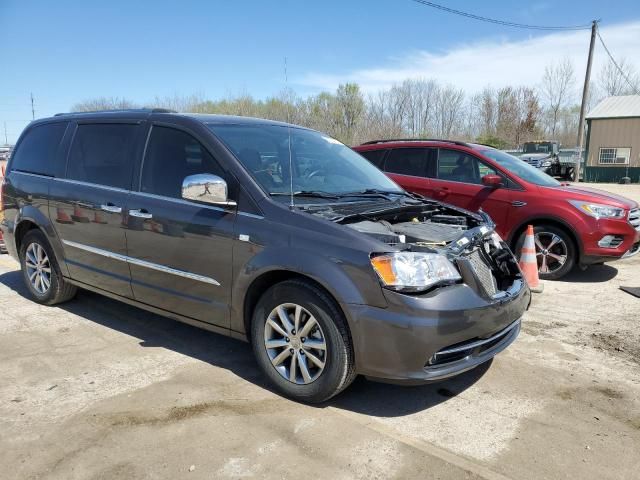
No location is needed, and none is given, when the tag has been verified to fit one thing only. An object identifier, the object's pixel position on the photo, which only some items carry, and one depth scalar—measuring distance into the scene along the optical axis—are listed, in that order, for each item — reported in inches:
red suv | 249.3
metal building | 1376.7
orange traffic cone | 241.0
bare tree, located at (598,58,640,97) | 1983.3
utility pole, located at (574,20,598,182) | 1013.9
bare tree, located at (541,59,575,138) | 2200.1
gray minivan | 117.2
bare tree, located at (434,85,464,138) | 1749.5
